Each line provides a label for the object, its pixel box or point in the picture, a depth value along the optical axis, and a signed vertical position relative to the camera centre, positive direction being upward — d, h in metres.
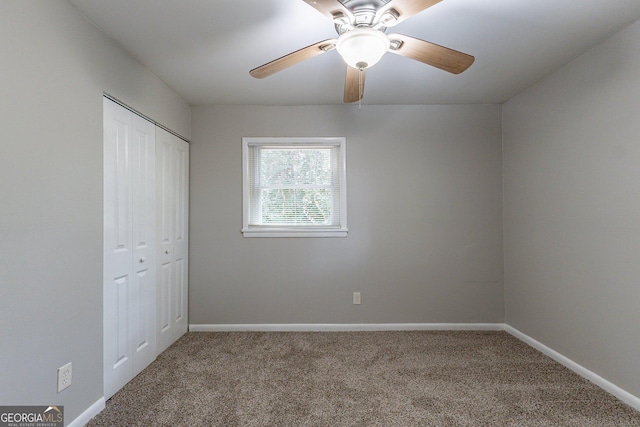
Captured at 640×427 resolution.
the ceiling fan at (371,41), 1.39 +0.85
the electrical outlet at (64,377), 1.68 -0.84
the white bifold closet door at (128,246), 2.09 -0.21
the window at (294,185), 3.43 +0.33
